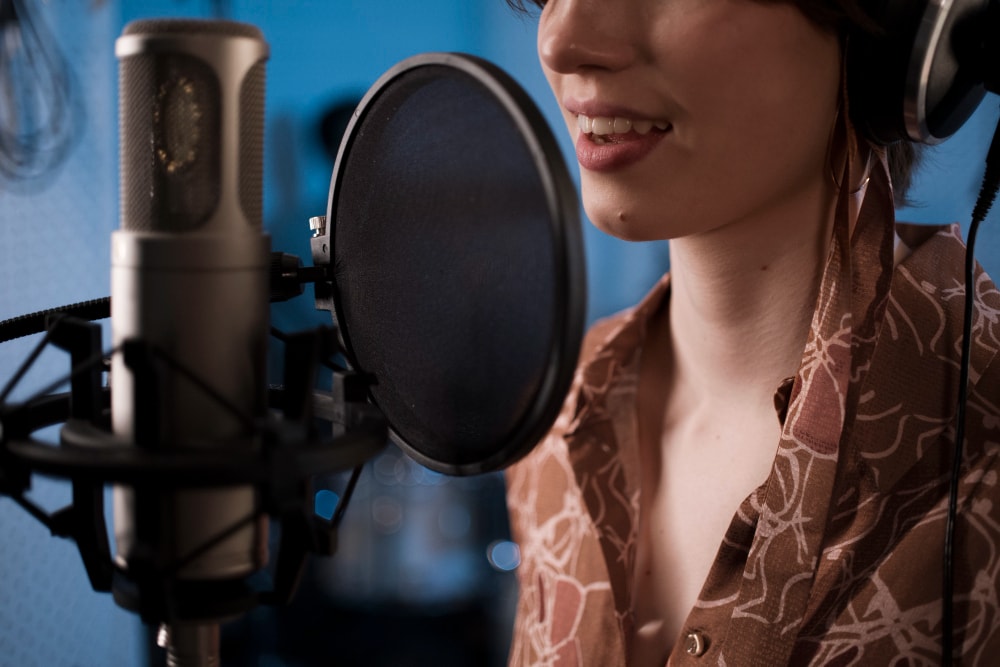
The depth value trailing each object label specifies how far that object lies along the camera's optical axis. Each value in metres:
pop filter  0.43
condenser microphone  0.40
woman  0.80
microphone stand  0.38
